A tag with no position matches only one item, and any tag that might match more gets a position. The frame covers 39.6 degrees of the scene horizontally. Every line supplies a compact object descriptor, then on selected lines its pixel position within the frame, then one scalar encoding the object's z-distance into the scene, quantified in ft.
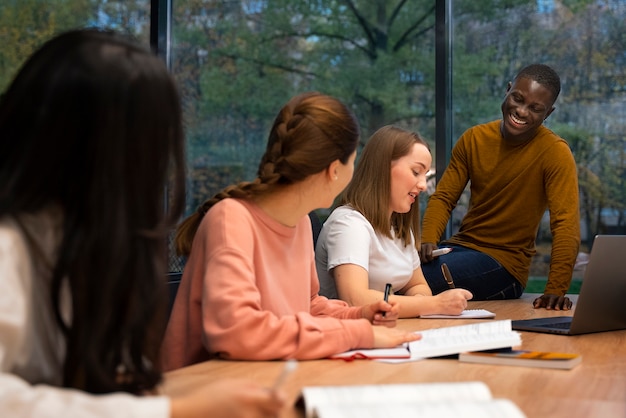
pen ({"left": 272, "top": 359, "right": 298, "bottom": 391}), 3.18
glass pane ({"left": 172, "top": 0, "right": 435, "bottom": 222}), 17.16
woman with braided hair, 5.45
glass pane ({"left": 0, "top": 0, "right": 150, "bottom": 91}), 13.66
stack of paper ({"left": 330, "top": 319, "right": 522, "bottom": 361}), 5.70
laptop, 7.03
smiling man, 11.73
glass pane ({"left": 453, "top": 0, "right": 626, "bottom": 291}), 15.69
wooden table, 4.42
